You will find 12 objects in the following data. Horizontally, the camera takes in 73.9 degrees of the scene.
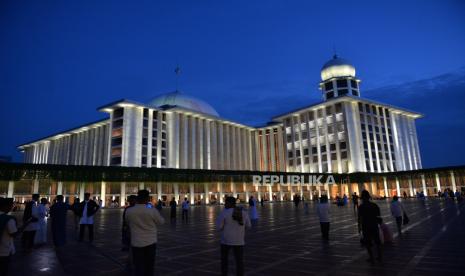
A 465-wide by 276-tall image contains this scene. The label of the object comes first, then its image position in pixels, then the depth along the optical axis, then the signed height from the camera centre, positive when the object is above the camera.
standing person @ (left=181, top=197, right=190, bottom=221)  20.62 -0.70
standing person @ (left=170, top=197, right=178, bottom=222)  20.97 -0.82
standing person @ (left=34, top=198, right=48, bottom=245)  10.80 -0.89
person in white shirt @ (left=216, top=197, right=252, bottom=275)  5.54 -0.64
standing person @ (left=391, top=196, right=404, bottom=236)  11.43 -0.71
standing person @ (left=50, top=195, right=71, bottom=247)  10.15 -0.72
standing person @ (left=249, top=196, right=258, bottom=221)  17.08 -0.86
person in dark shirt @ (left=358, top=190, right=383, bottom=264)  7.16 -0.71
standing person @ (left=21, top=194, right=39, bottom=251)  10.20 -0.82
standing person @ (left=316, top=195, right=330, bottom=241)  10.63 -0.78
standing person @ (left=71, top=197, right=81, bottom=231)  12.01 -0.25
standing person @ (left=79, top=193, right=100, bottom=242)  11.43 -0.54
